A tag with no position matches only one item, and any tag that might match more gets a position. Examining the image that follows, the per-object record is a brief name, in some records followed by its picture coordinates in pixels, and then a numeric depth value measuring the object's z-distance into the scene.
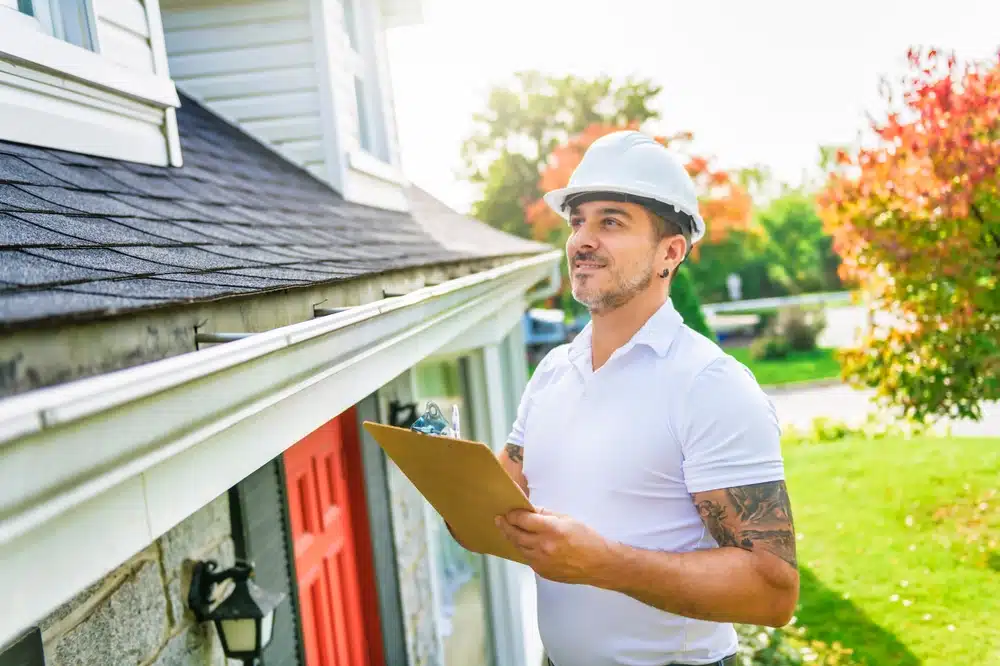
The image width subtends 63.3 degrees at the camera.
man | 1.78
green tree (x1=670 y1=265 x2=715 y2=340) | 13.48
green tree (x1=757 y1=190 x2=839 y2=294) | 38.69
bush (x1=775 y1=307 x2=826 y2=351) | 21.59
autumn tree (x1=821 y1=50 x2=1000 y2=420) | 6.79
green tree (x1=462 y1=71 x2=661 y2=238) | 29.31
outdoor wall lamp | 2.06
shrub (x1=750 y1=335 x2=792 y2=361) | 20.92
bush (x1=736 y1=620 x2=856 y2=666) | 5.31
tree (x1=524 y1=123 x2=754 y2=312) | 22.45
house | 0.93
